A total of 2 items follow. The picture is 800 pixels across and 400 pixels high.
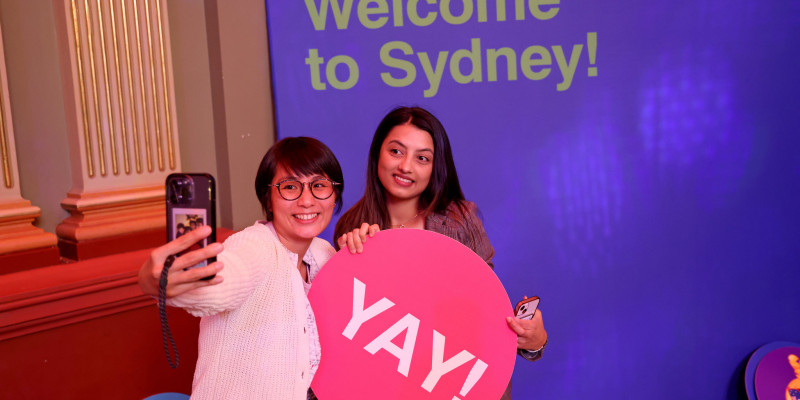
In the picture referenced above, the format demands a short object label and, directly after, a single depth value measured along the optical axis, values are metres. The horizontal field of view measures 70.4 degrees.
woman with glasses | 0.94
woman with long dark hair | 1.57
